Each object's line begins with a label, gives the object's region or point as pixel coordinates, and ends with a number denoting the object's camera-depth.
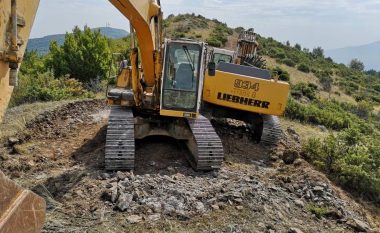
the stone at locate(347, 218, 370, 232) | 6.69
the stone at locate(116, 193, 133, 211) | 5.95
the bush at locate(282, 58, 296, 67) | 41.62
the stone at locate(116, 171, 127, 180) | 7.00
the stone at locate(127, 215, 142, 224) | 5.66
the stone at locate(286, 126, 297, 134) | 13.16
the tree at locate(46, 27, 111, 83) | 20.86
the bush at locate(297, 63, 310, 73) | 40.72
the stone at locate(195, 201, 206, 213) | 6.12
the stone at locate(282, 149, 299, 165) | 9.56
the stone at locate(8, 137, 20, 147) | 9.37
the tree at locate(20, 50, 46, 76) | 22.66
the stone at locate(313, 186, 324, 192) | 7.71
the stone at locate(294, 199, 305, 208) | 7.11
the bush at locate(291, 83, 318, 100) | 27.36
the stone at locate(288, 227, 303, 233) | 5.89
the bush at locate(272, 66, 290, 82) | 34.19
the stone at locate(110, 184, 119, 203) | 6.17
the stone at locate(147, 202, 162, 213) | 5.95
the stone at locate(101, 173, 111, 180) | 7.15
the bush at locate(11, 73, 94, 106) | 15.20
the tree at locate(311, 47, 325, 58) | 66.00
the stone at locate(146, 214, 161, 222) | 5.72
